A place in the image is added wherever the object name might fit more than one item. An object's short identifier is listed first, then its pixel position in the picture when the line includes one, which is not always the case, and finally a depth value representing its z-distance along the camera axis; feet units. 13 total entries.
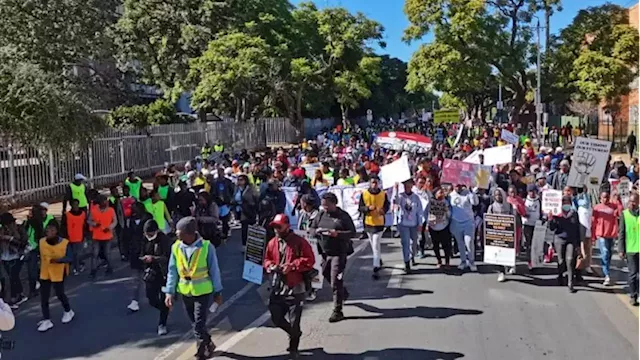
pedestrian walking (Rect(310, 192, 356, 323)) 29.35
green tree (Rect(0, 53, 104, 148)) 53.83
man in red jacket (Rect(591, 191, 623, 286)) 34.81
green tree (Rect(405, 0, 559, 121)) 114.73
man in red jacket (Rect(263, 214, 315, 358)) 24.16
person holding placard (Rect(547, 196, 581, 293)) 34.22
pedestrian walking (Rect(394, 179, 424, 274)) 37.88
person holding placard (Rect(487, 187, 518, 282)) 37.83
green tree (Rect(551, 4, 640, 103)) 114.73
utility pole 123.54
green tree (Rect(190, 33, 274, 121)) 102.47
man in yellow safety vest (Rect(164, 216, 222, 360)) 23.85
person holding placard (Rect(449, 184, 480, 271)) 38.27
